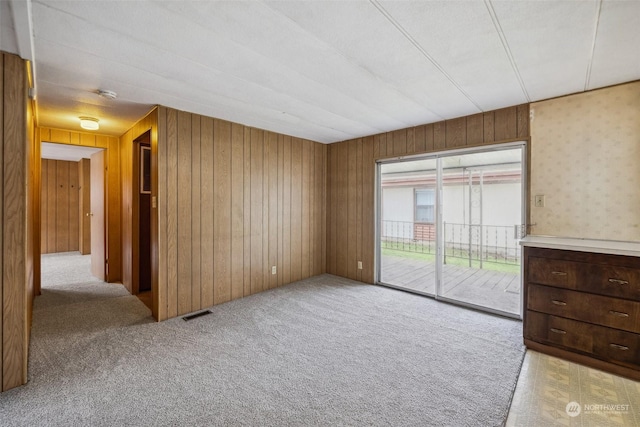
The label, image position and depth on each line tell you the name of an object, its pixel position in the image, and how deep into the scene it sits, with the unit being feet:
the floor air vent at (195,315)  10.30
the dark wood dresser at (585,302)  6.85
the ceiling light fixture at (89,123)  11.23
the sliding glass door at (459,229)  12.57
